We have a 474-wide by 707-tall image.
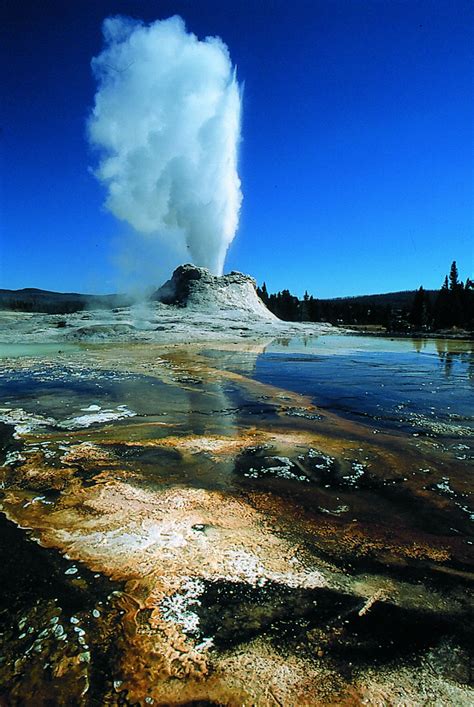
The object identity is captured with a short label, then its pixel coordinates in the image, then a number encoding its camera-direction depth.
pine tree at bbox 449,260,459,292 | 54.22
